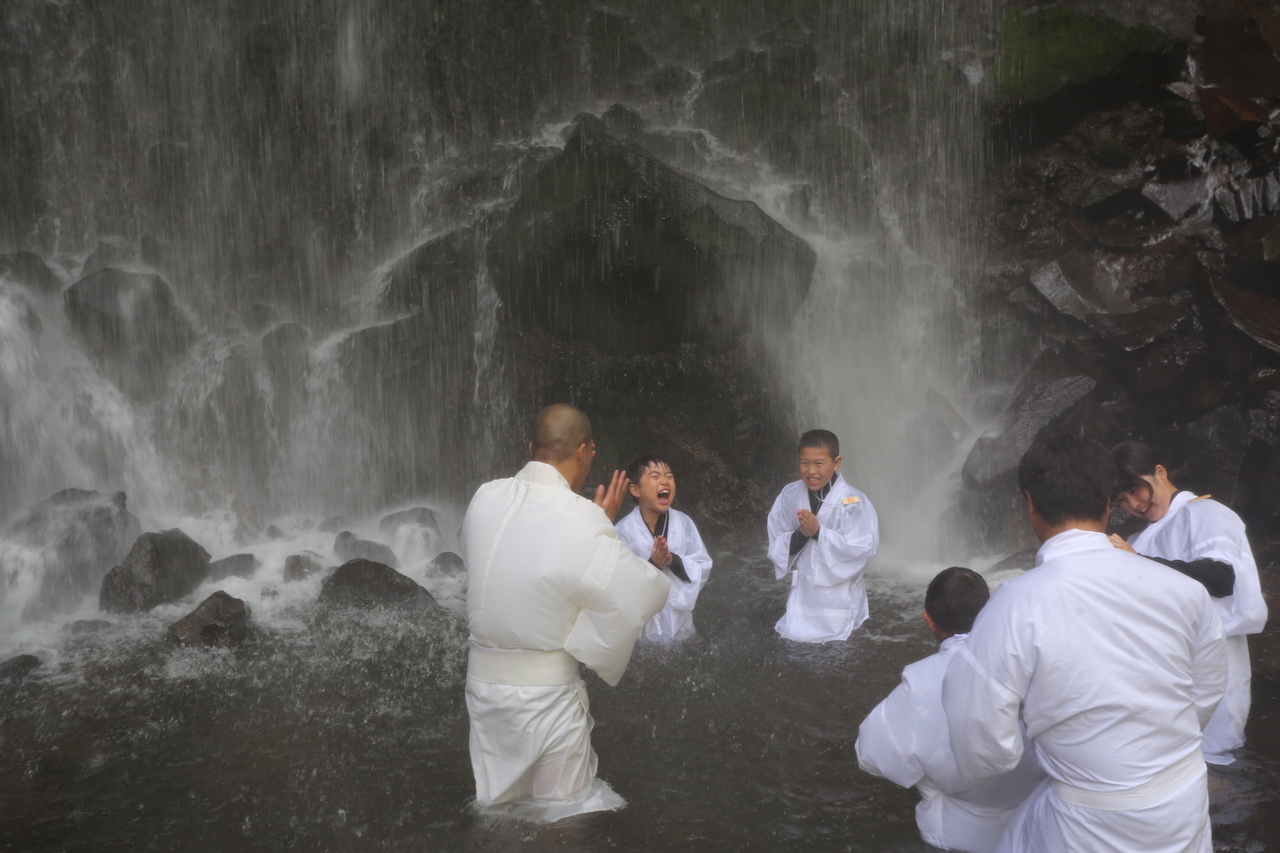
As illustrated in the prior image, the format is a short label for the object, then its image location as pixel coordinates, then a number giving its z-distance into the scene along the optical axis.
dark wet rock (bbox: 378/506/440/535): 9.77
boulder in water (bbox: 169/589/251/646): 6.91
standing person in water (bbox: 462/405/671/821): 3.68
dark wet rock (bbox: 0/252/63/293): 11.43
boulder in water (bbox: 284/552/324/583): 8.58
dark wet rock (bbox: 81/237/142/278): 12.48
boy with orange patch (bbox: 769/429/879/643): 6.45
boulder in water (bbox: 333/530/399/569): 9.17
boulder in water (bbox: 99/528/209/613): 7.89
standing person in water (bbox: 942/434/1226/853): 2.68
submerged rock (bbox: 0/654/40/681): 6.47
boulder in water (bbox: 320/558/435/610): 7.73
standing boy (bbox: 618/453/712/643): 6.17
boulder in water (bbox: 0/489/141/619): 8.33
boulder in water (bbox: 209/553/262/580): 8.59
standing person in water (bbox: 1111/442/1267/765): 4.24
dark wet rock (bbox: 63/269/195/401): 11.10
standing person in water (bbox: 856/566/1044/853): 3.29
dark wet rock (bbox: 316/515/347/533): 10.21
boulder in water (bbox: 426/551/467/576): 8.96
